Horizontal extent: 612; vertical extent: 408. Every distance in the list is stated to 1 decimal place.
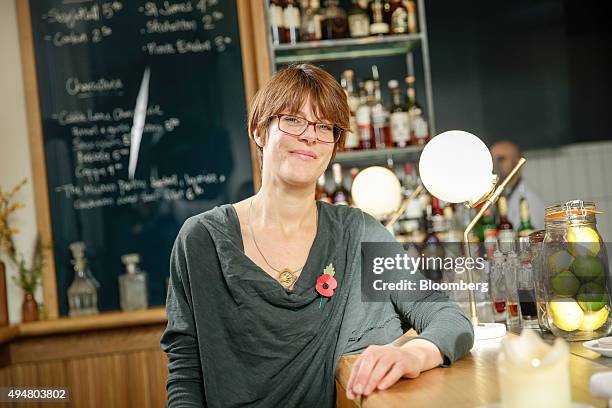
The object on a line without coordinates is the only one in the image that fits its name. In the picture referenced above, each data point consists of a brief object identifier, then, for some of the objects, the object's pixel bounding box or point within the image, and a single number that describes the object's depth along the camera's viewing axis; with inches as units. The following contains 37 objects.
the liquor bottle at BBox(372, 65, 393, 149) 134.9
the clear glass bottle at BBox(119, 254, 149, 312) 128.9
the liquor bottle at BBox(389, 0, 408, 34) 133.7
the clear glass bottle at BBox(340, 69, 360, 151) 133.6
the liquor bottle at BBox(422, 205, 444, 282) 131.7
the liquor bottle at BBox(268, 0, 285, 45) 132.6
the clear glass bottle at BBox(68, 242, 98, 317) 127.3
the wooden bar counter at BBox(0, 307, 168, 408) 119.7
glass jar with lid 59.4
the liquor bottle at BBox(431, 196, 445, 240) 132.3
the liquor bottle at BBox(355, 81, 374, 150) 133.3
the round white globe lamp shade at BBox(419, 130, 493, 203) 71.5
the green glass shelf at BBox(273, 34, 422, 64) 132.8
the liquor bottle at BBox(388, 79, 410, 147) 133.9
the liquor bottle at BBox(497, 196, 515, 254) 131.2
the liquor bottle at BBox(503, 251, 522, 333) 70.7
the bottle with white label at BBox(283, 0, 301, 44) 133.1
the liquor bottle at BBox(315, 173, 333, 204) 135.6
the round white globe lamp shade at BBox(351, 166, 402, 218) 91.5
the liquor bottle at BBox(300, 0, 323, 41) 133.6
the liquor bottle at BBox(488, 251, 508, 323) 72.2
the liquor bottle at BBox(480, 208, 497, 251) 78.5
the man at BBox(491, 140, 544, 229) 151.7
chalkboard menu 131.0
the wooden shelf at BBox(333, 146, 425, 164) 132.9
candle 33.1
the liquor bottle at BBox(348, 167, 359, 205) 135.9
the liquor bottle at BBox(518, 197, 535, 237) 131.5
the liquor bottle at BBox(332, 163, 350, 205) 129.8
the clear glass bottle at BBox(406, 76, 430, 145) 134.3
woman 65.2
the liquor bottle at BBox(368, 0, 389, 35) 134.5
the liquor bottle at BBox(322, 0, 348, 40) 135.1
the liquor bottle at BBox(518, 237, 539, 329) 69.7
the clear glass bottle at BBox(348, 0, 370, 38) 135.0
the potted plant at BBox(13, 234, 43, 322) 124.1
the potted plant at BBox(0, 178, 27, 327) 117.9
